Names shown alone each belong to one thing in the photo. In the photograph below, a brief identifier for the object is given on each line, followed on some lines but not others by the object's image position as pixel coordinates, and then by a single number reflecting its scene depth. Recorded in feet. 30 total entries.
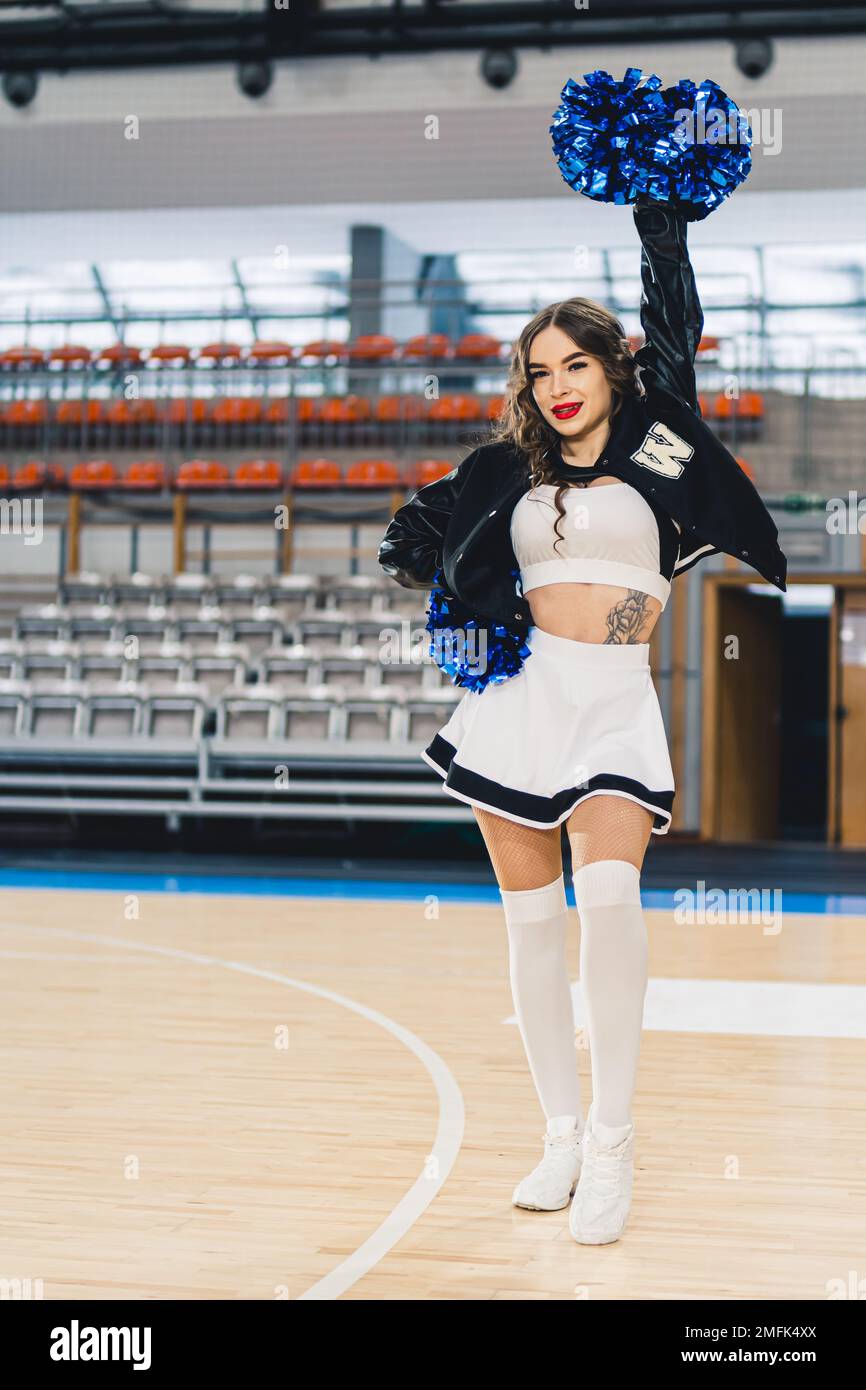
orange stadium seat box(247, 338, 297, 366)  43.09
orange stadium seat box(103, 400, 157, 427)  42.57
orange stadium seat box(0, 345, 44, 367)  45.19
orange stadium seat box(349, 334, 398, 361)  42.73
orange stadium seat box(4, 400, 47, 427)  43.62
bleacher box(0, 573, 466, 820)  30.27
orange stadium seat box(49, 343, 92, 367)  44.73
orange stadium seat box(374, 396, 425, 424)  40.32
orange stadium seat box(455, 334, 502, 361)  41.24
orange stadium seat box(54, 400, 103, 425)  42.96
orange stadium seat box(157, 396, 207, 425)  41.81
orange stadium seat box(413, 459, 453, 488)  38.27
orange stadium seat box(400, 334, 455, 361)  41.91
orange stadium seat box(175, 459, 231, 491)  39.70
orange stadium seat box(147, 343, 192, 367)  43.78
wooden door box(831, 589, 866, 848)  38.24
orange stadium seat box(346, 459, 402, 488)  38.58
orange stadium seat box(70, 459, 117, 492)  40.63
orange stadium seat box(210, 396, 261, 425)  41.50
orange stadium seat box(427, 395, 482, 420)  39.93
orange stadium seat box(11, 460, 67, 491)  40.93
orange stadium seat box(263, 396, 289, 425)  41.34
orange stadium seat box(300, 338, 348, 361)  42.98
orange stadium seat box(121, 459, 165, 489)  40.11
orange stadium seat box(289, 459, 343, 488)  39.19
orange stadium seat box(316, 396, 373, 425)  41.01
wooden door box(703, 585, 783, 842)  36.06
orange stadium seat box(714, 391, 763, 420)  37.76
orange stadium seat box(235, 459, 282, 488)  39.29
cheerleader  7.97
